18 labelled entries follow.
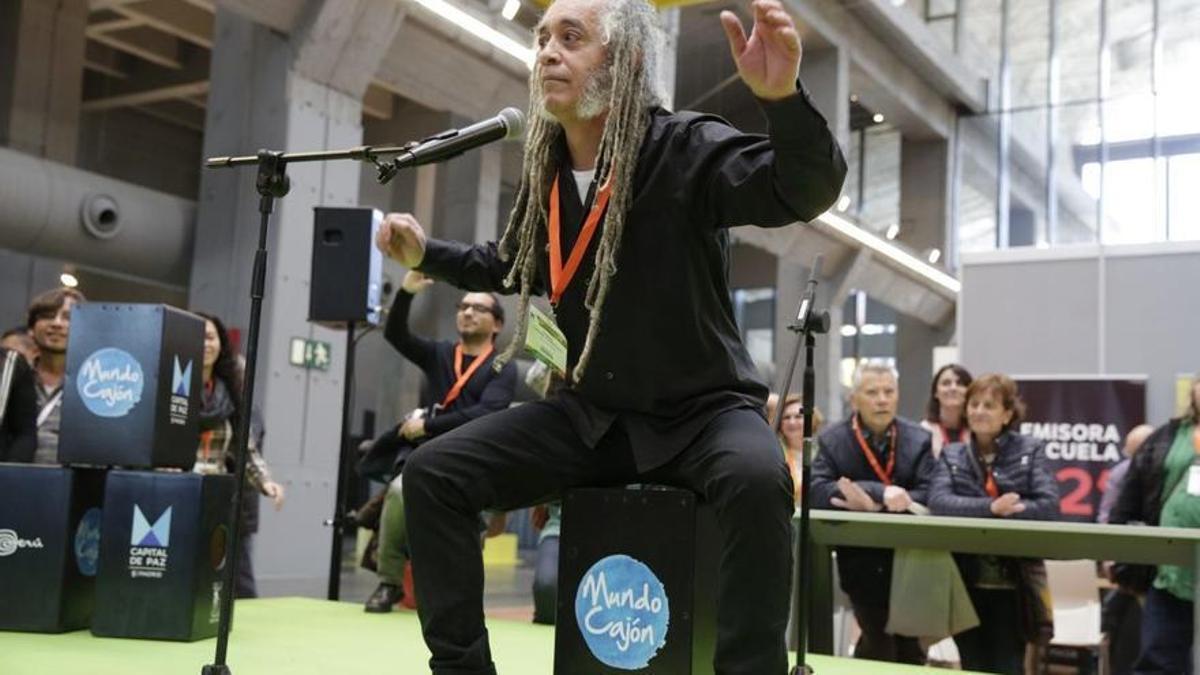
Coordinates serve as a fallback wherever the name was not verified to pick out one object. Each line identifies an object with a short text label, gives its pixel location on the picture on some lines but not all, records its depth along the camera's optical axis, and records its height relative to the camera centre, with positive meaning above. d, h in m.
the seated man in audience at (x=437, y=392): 4.62 +0.11
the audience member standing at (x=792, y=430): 4.94 +0.02
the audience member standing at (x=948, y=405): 4.94 +0.15
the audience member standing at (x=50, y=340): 4.32 +0.22
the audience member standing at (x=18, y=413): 3.87 -0.05
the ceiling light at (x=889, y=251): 14.05 +2.45
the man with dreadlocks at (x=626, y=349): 2.01 +0.15
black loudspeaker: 4.95 +0.62
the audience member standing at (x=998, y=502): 4.17 -0.21
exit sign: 7.73 +0.38
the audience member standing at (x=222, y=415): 4.51 -0.03
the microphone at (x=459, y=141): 2.42 +0.57
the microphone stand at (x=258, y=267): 2.51 +0.31
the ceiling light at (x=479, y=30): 7.66 +2.68
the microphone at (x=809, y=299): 3.03 +0.36
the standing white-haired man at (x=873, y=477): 4.39 -0.15
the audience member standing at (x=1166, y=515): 4.00 -0.23
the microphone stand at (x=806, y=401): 2.90 +0.09
